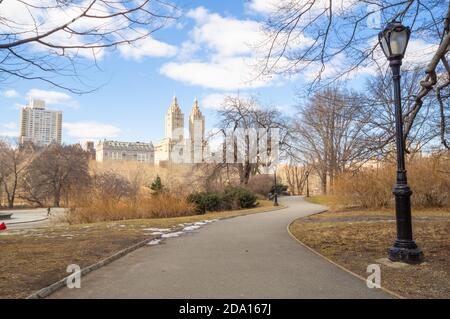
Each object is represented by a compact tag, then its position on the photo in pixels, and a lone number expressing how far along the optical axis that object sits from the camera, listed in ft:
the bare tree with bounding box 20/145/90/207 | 189.88
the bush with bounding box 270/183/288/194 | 180.04
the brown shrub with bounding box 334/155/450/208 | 73.26
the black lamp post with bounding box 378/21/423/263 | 24.93
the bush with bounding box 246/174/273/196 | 153.89
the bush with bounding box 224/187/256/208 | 101.91
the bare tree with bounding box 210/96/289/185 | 146.20
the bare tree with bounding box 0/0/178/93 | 22.97
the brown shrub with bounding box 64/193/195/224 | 69.21
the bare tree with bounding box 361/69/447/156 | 37.04
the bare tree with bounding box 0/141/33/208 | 187.52
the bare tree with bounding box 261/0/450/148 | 25.20
